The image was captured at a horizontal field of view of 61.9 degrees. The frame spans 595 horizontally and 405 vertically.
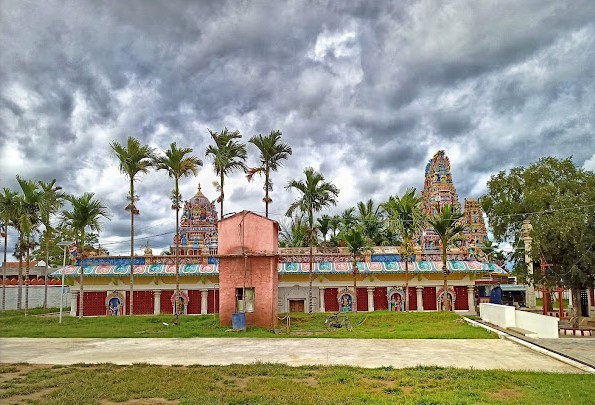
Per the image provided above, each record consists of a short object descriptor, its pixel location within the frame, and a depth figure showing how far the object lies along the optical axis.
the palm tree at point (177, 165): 26.37
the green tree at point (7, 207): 32.34
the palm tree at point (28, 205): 32.03
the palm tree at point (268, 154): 29.44
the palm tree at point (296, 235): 32.94
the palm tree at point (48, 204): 32.88
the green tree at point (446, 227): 27.36
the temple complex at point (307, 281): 32.75
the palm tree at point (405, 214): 29.02
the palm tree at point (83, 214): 28.88
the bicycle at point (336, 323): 23.61
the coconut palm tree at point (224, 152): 28.66
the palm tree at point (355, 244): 29.08
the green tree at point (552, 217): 22.48
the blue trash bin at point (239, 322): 23.08
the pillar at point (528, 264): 27.31
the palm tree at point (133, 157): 27.41
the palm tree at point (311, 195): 29.42
